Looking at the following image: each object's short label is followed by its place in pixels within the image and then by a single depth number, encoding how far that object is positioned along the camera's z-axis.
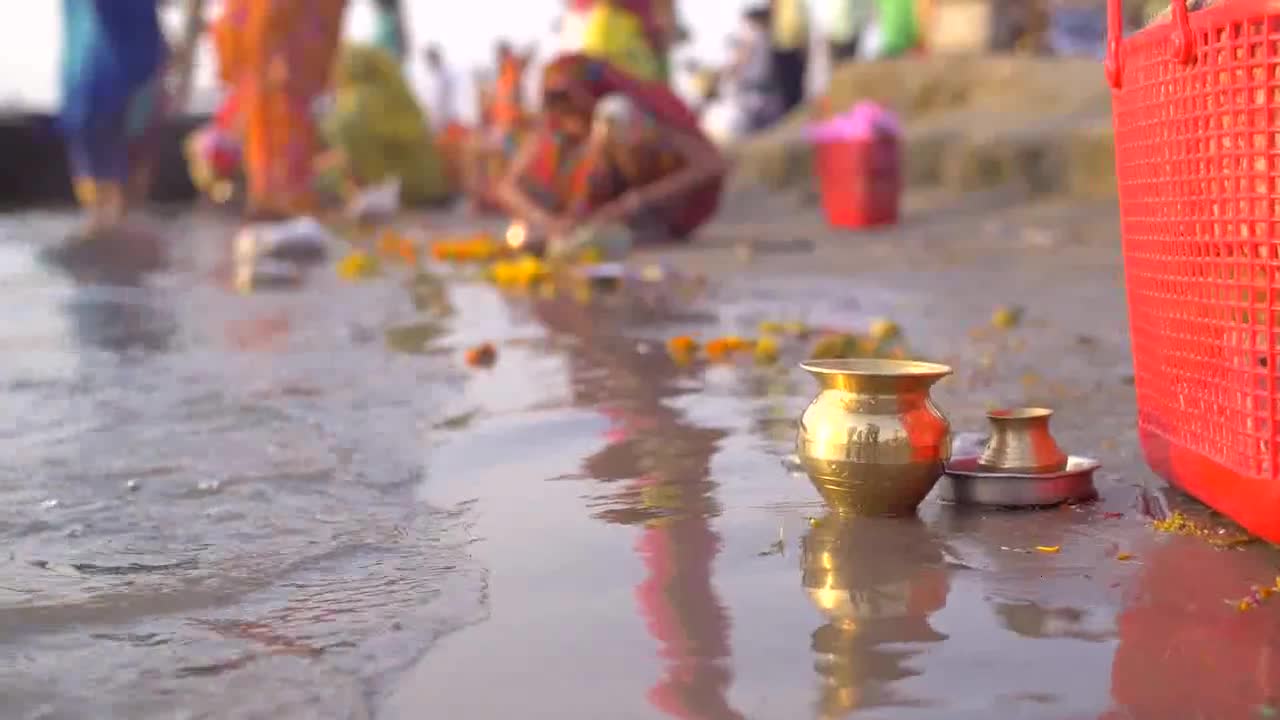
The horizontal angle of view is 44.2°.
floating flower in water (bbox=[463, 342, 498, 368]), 4.70
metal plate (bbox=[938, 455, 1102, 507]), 2.65
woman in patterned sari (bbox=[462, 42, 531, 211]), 15.05
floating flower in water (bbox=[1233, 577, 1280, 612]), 2.05
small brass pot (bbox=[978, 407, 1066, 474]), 2.71
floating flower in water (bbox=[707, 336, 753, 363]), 4.69
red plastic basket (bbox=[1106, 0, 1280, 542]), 2.16
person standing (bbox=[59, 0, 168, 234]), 9.99
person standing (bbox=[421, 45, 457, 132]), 19.80
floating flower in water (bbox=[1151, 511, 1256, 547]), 2.38
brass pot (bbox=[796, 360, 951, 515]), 2.53
